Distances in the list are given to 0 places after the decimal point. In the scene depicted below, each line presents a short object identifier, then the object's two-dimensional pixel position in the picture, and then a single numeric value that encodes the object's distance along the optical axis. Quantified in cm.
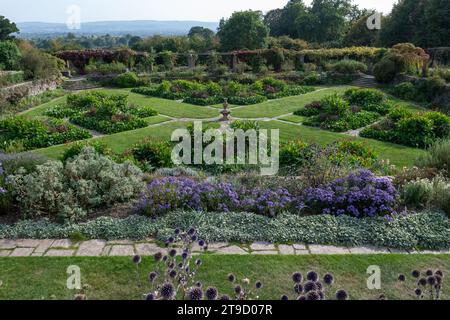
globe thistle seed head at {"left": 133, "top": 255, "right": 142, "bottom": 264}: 315
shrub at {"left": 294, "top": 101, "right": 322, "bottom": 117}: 1441
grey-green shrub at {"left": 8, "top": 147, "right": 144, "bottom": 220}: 570
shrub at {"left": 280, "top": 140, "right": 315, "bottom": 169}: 844
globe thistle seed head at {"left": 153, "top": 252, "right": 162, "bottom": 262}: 310
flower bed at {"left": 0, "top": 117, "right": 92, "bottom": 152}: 1057
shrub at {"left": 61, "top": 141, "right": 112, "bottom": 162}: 809
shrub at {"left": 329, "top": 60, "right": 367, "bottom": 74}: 2367
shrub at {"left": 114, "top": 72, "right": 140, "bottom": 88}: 2180
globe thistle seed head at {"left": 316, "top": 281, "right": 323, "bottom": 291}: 264
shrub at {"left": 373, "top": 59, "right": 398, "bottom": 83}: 2039
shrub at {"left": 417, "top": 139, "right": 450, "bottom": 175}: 755
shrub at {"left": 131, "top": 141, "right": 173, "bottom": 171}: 834
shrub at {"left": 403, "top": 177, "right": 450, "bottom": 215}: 602
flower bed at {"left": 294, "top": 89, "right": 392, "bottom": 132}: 1270
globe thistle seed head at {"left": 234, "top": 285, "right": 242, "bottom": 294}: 265
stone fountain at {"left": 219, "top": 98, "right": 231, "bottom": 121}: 1348
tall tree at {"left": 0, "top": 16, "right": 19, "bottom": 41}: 3484
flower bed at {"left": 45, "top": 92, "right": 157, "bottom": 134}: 1249
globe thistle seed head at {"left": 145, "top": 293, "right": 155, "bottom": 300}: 258
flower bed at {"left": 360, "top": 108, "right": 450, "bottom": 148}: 1069
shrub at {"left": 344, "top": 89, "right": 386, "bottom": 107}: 1550
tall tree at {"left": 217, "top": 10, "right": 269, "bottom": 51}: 3934
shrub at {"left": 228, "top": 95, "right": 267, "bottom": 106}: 1689
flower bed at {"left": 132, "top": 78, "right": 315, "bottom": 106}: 1716
